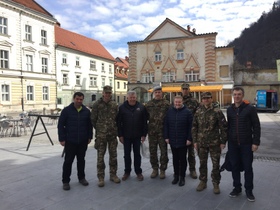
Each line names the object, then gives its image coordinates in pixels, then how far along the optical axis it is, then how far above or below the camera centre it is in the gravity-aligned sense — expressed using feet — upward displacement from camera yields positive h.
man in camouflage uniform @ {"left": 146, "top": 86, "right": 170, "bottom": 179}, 17.22 -1.73
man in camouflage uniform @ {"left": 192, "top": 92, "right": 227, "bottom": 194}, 14.48 -2.01
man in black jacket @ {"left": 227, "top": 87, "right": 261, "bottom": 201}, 13.52 -1.93
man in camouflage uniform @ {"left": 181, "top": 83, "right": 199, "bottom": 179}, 17.83 -0.47
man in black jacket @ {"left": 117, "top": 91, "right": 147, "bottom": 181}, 17.07 -1.99
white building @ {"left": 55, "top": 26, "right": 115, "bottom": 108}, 122.72 +17.97
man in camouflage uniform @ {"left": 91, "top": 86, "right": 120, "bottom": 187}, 16.37 -1.60
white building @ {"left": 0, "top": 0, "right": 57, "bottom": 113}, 91.30 +16.74
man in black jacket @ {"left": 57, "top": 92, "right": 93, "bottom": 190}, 15.94 -2.01
